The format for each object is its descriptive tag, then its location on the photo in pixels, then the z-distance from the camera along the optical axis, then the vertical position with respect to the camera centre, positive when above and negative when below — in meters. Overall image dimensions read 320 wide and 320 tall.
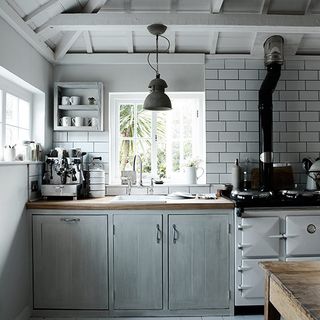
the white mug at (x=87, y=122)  3.43 +0.37
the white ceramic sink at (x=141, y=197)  3.24 -0.39
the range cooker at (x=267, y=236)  2.81 -0.65
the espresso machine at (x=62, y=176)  3.02 -0.16
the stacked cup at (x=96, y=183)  3.26 -0.24
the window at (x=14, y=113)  2.75 +0.39
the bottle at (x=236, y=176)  3.35 -0.18
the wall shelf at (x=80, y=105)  3.37 +0.53
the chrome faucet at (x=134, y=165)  3.47 -0.07
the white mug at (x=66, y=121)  3.37 +0.37
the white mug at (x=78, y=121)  3.38 +0.37
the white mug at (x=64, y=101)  3.39 +0.57
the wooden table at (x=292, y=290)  1.13 -0.49
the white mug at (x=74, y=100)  3.40 +0.58
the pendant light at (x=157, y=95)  2.77 +0.52
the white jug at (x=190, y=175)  3.47 -0.17
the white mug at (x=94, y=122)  3.40 +0.36
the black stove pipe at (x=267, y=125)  3.21 +0.32
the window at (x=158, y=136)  3.63 +0.24
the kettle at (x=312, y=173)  3.28 -0.14
